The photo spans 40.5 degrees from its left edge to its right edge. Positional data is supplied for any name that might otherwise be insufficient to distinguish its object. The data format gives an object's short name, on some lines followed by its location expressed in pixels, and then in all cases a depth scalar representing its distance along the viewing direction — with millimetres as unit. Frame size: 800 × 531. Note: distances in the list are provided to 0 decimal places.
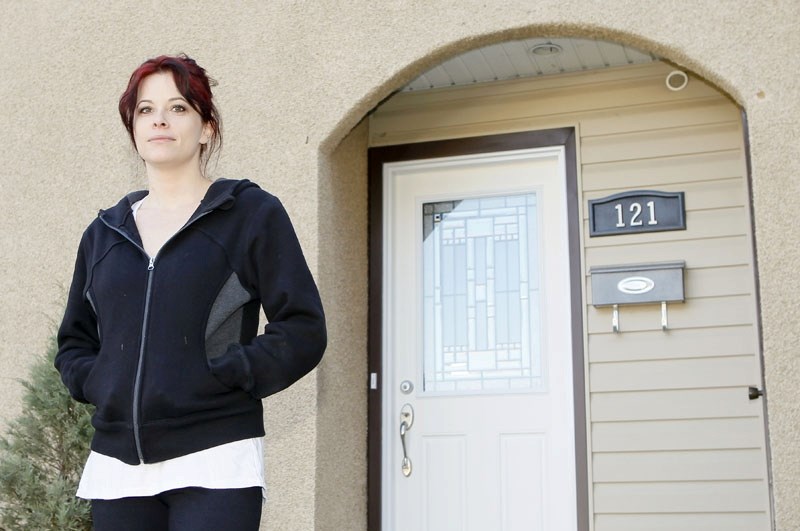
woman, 1698
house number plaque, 4621
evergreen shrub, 3574
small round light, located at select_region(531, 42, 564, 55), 4605
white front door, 4660
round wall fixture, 4723
